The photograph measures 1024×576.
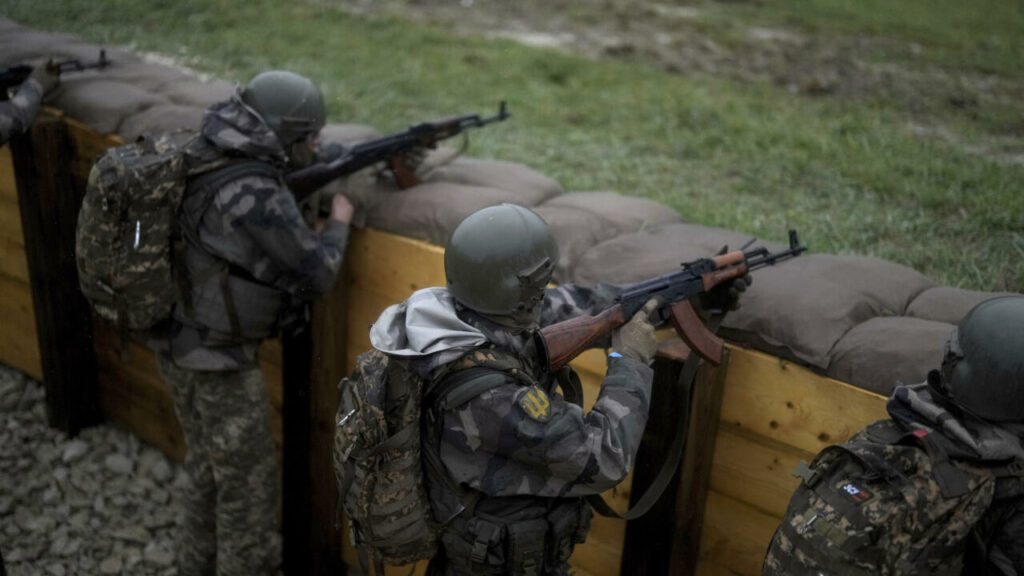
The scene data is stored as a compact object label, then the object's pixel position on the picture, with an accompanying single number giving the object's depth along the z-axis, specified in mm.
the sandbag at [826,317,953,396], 2992
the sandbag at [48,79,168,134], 5326
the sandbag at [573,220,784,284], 3689
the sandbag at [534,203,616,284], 3930
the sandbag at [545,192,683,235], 4258
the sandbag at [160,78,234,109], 5535
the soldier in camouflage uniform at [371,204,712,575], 2613
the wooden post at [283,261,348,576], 4688
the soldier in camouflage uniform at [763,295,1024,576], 2291
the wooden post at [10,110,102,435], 5426
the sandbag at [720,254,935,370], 3246
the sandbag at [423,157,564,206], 4562
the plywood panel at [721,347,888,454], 3113
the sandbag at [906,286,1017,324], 3324
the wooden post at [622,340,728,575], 3293
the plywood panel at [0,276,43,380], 6215
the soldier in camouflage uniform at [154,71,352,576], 3953
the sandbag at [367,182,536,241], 4305
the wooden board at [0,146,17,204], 5770
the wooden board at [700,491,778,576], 3453
